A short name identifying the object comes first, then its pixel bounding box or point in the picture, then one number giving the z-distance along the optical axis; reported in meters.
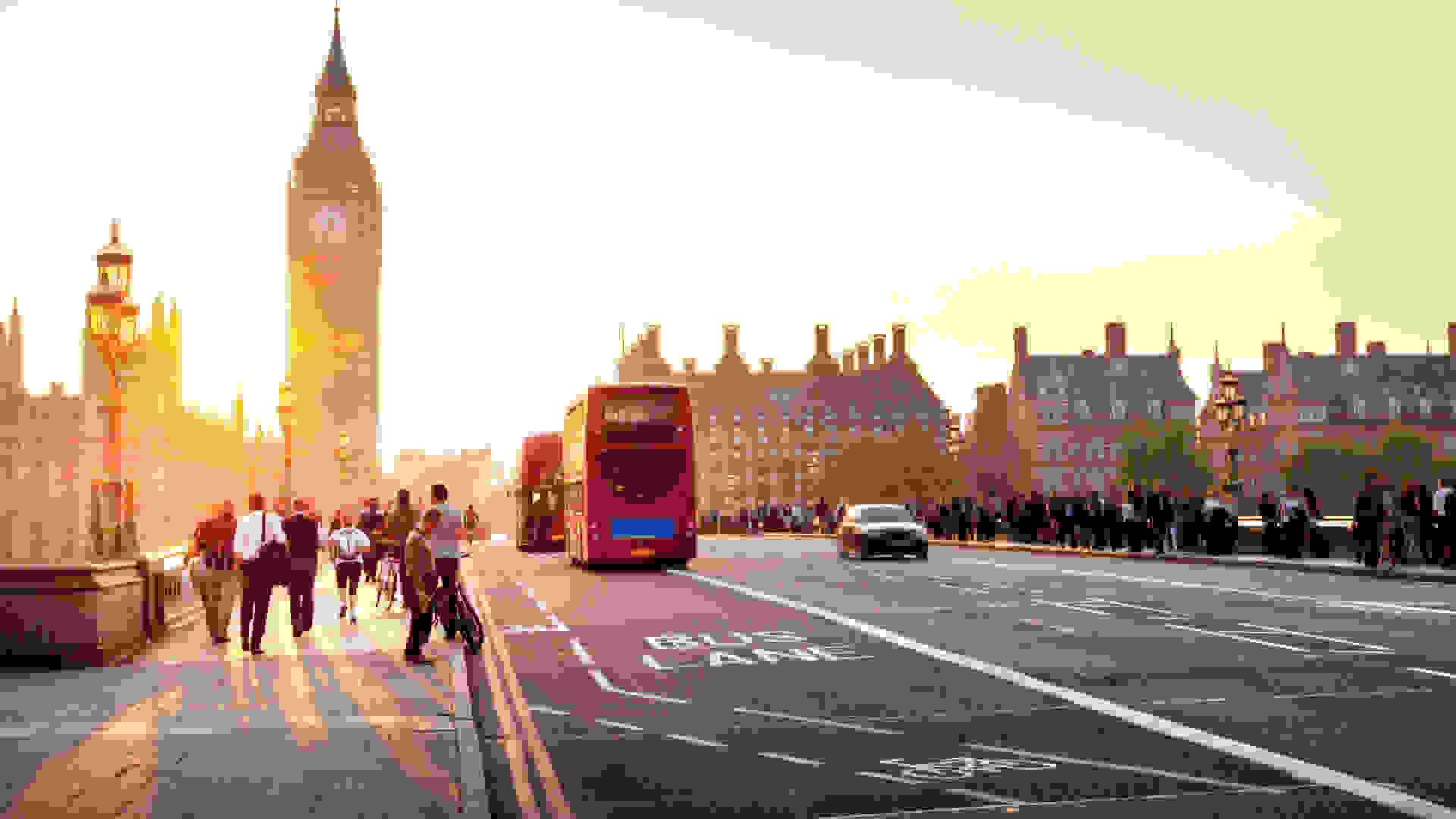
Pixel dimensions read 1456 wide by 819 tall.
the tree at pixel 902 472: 128.75
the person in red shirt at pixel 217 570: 20.69
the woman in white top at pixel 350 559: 24.89
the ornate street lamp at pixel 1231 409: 47.44
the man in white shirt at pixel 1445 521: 33.69
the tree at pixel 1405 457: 127.25
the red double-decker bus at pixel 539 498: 59.69
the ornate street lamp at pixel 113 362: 20.77
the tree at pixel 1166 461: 140.12
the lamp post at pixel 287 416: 41.19
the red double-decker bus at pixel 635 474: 37.47
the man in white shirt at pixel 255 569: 18.50
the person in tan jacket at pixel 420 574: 17.31
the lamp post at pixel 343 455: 68.56
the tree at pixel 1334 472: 127.25
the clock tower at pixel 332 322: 152.00
